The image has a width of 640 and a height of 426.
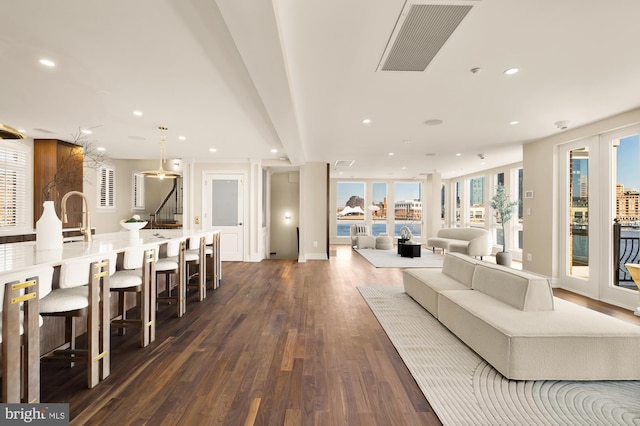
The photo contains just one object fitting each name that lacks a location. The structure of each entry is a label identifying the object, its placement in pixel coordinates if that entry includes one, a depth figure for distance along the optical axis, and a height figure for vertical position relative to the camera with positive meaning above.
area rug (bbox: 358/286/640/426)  1.81 -1.19
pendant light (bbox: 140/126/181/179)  4.85 +0.65
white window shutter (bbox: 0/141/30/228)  5.13 +0.48
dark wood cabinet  5.63 +0.81
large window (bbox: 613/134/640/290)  4.12 +0.11
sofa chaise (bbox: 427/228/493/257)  7.77 -0.75
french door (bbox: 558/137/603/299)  4.62 -0.05
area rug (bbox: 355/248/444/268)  7.10 -1.18
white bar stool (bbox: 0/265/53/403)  1.55 -0.63
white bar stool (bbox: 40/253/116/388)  1.99 -0.61
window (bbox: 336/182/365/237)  12.30 +0.31
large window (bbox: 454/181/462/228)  11.54 +0.31
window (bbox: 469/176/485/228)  10.32 +0.39
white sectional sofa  2.16 -0.87
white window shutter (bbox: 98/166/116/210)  8.23 +0.65
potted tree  7.44 +0.20
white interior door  7.68 +0.03
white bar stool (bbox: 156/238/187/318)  3.45 -0.63
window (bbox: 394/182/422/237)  12.19 +0.24
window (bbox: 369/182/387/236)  12.17 +0.19
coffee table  8.23 -0.98
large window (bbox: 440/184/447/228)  12.31 +0.21
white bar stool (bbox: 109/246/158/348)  2.70 -0.63
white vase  2.48 -0.16
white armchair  10.49 -0.63
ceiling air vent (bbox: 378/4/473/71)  2.02 +1.32
